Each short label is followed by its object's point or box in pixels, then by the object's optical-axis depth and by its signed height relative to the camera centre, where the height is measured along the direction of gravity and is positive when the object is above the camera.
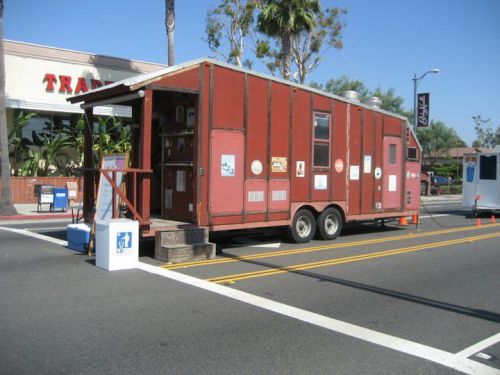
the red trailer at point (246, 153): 9.84 +0.56
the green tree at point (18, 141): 23.10 +1.50
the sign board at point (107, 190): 9.88 -0.30
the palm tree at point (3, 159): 17.67 +0.48
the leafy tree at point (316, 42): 32.94 +8.92
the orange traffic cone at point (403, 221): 15.75 -1.25
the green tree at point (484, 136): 68.31 +6.27
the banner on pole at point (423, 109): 33.50 +4.75
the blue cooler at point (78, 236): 10.07 -1.25
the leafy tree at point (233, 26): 34.47 +10.41
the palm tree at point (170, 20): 23.65 +7.28
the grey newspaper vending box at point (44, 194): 19.03 -0.77
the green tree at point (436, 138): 63.44 +5.52
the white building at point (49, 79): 23.94 +4.68
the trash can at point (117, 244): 8.44 -1.16
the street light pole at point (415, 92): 32.02 +5.67
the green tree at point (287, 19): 25.70 +8.07
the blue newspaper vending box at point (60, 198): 18.92 -0.92
